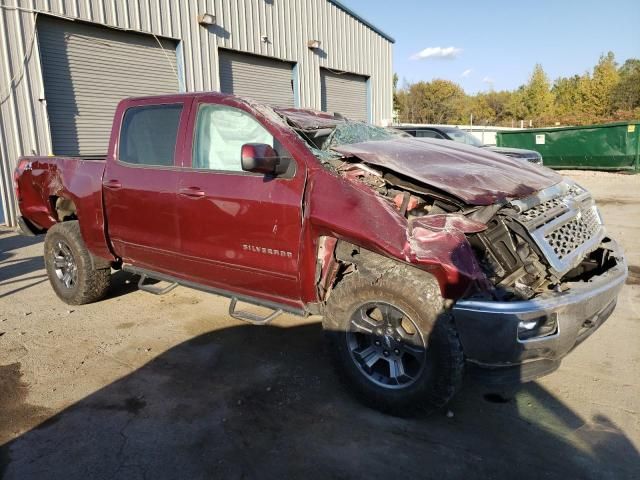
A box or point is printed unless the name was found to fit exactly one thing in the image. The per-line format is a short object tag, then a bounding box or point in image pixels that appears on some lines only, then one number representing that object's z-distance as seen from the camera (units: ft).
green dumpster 58.80
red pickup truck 9.14
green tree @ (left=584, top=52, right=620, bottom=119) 167.43
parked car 35.52
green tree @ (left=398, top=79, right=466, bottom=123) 203.92
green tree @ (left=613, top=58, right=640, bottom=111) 157.89
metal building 30.42
